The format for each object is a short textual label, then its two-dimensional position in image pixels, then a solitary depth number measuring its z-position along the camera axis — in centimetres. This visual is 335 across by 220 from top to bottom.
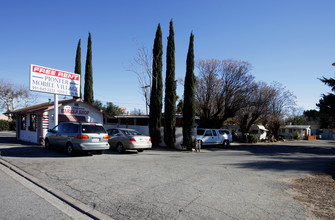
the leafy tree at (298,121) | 7294
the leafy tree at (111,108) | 5324
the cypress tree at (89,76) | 2874
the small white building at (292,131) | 5426
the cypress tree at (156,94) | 2017
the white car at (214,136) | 2067
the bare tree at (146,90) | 2574
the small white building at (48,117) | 1830
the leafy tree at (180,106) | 4056
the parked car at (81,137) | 1188
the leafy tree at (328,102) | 2372
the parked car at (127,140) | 1407
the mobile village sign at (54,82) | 1673
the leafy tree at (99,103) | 5334
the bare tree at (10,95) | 4962
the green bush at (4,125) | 4222
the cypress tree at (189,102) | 1884
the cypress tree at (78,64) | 2881
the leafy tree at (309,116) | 8657
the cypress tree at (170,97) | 1956
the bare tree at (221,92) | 2619
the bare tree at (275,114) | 3673
